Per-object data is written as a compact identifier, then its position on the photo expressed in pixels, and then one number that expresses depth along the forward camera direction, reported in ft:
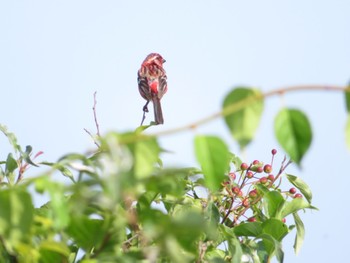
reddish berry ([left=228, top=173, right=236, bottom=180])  29.04
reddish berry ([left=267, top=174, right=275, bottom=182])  30.30
